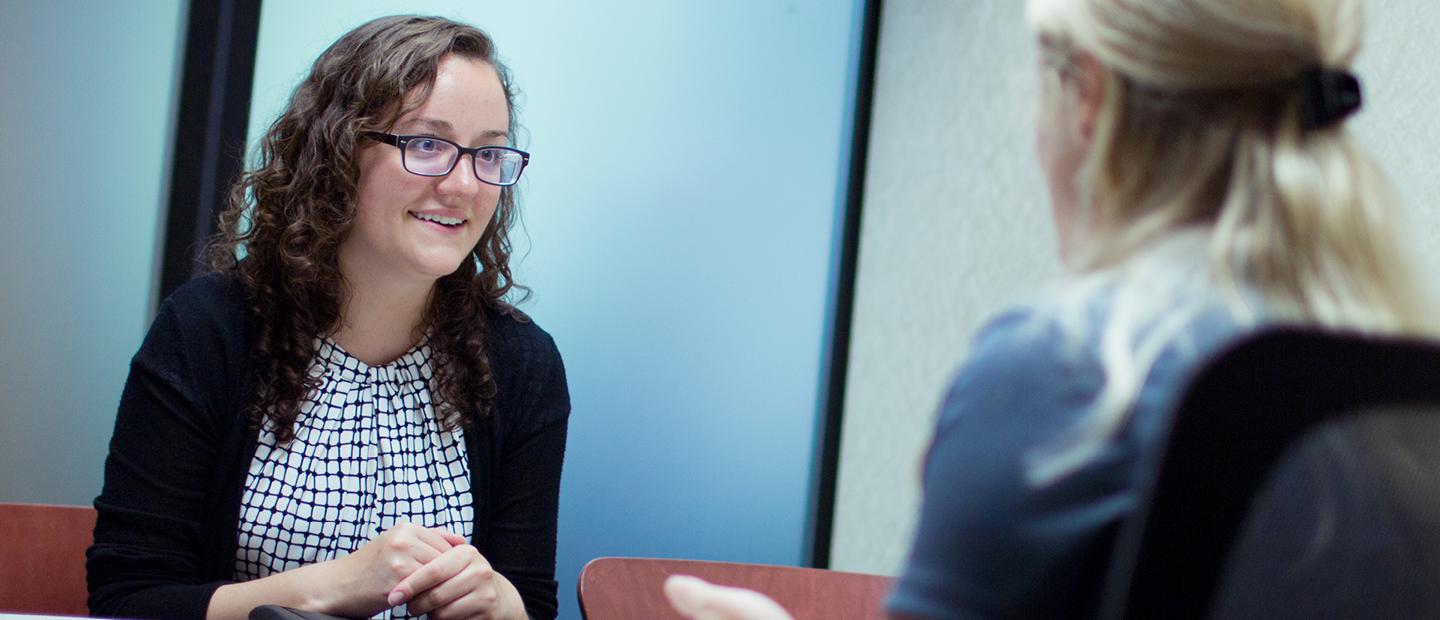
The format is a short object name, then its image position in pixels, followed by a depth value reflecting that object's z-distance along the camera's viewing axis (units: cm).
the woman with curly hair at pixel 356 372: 168
